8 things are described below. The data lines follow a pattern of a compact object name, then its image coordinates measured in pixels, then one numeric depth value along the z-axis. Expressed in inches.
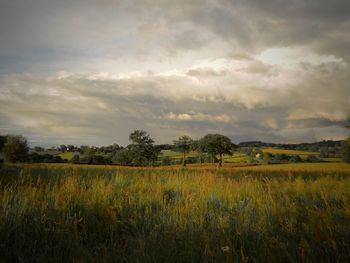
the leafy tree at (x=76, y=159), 3575.3
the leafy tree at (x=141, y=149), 3166.8
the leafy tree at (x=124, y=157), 3193.9
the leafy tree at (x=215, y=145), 3631.9
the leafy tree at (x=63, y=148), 4617.4
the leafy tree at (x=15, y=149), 2817.4
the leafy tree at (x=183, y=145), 3880.4
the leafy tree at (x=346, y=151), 2471.3
